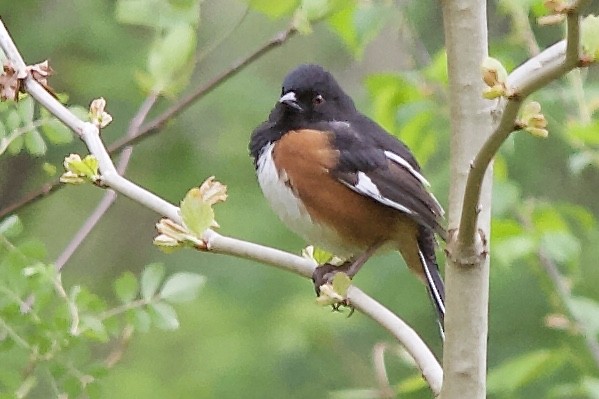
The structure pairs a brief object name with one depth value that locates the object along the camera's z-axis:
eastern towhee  5.16
